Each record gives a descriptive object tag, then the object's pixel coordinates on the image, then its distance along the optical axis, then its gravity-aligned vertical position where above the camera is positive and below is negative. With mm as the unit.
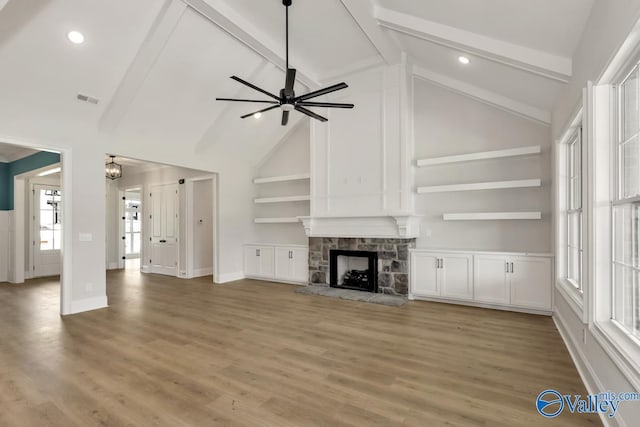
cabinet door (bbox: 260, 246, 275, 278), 7253 -1109
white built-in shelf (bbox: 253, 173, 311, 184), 6943 +731
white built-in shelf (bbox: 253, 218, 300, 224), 7133 -190
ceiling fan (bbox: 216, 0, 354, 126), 3619 +1295
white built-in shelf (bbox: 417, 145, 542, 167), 4686 +830
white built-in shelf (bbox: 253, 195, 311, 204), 6864 +271
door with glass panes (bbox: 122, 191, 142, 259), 11977 -641
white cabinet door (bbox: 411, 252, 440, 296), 5250 -1019
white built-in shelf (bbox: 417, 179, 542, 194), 4637 +373
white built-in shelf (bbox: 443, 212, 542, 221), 4645 -78
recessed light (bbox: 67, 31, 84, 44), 3764 +2017
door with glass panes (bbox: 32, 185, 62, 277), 7945 -433
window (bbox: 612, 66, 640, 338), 2080 -21
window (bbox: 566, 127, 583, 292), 3471 +8
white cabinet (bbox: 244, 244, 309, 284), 6844 -1100
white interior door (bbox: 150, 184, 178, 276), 8289 -436
